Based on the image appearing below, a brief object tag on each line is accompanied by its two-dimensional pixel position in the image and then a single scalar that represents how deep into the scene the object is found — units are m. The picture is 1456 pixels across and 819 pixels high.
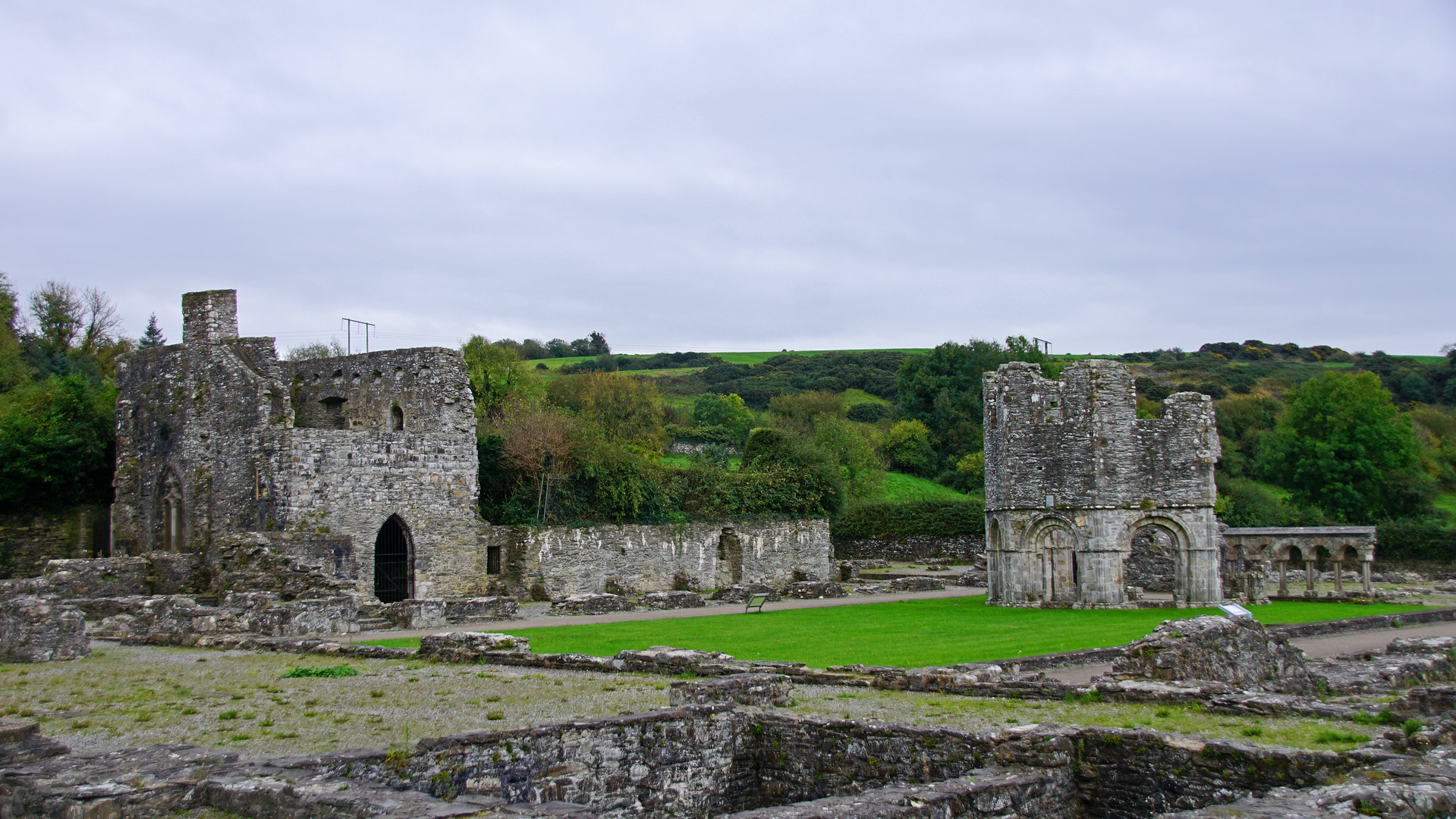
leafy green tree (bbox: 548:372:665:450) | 54.66
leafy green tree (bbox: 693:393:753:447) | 68.81
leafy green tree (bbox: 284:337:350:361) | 58.47
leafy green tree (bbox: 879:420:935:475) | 65.00
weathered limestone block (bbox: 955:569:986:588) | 35.44
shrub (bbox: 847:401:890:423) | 81.44
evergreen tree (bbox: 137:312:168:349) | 57.47
